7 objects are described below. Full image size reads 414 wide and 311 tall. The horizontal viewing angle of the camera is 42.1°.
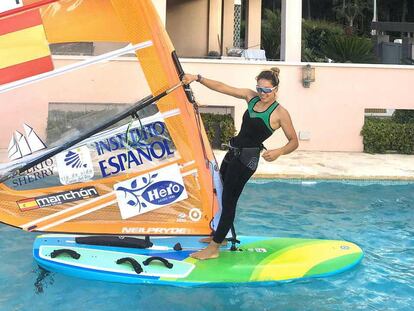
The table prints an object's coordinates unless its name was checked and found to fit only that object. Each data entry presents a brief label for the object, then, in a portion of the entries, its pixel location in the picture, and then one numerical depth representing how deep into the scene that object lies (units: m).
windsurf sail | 4.15
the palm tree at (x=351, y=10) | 43.09
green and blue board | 4.73
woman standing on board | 4.51
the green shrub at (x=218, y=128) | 12.25
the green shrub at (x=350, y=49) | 15.52
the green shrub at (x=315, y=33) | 25.58
